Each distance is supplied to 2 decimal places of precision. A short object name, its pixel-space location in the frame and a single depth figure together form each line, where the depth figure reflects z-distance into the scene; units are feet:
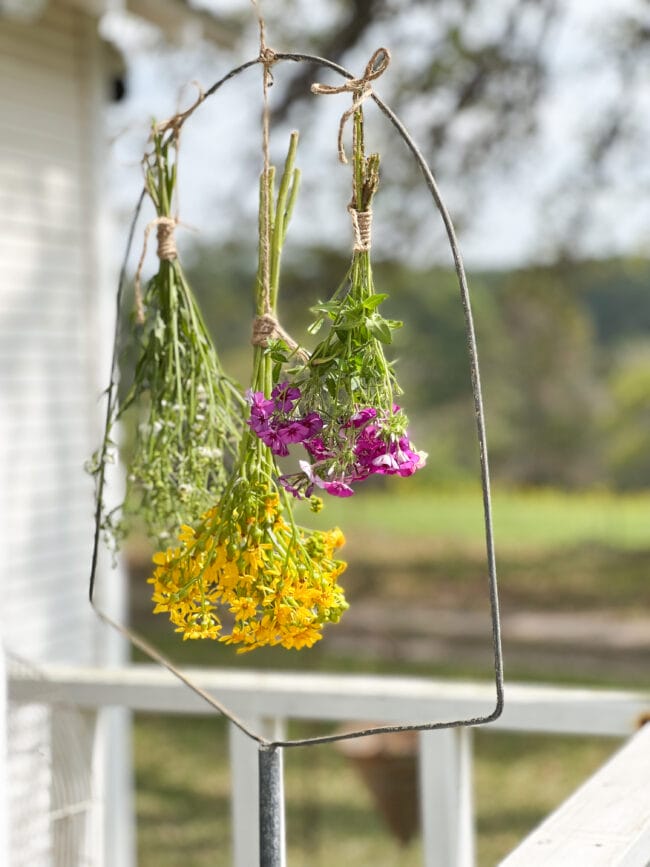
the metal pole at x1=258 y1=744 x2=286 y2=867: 7.42
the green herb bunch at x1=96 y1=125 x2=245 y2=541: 7.83
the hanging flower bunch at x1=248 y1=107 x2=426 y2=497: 7.19
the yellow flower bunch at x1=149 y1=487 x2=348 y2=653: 7.23
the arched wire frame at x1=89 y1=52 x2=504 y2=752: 7.04
